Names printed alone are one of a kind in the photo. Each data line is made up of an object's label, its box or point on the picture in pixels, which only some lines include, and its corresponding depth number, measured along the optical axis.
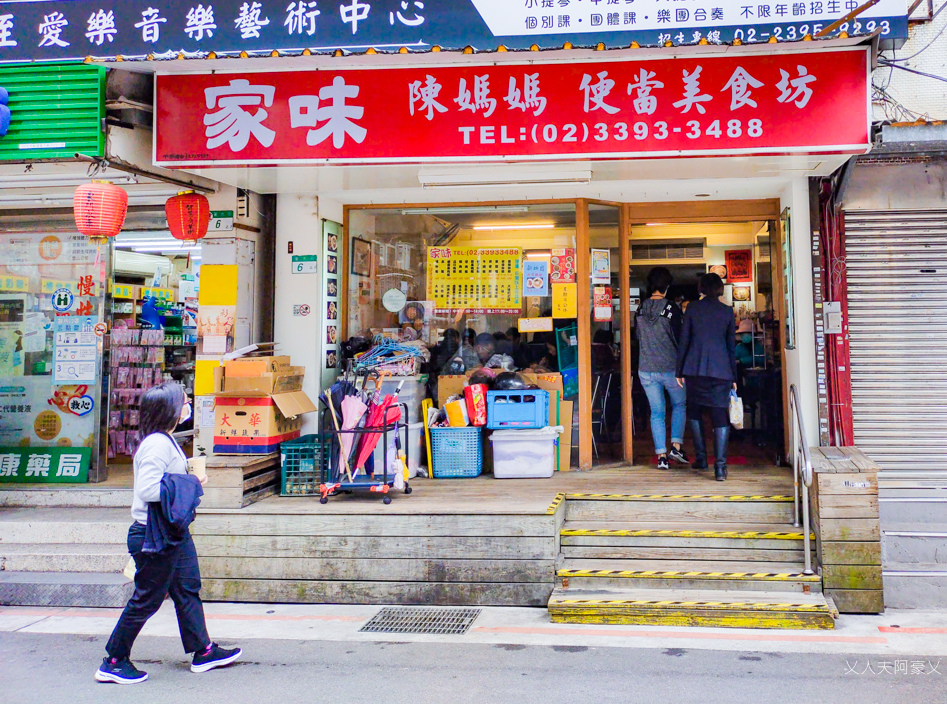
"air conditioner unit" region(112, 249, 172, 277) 10.67
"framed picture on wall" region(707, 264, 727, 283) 9.16
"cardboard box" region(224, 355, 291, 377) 6.68
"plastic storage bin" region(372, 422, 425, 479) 7.34
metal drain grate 5.26
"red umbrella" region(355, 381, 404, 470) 6.47
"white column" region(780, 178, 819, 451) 6.85
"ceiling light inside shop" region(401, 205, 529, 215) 8.05
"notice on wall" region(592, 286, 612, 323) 8.02
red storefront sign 5.87
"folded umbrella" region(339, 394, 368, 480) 6.46
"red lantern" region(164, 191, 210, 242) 7.18
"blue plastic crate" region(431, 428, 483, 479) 7.46
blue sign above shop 5.99
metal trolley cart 6.38
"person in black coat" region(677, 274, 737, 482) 6.92
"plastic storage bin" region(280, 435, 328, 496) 6.62
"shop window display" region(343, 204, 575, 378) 8.03
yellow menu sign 8.11
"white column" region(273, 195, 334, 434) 7.76
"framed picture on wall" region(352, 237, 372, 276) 8.30
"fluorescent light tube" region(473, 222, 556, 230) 8.03
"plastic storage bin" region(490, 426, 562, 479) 7.31
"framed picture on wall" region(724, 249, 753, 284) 9.00
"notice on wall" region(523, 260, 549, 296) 8.02
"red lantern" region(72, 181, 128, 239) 6.03
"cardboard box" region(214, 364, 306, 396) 6.53
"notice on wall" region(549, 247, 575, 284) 7.93
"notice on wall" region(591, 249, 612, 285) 8.03
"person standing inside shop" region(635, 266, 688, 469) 7.70
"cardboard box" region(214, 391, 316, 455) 6.53
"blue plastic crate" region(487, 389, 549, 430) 7.29
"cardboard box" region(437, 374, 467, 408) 8.04
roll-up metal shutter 6.79
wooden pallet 6.18
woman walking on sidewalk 4.37
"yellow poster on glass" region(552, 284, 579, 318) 7.90
